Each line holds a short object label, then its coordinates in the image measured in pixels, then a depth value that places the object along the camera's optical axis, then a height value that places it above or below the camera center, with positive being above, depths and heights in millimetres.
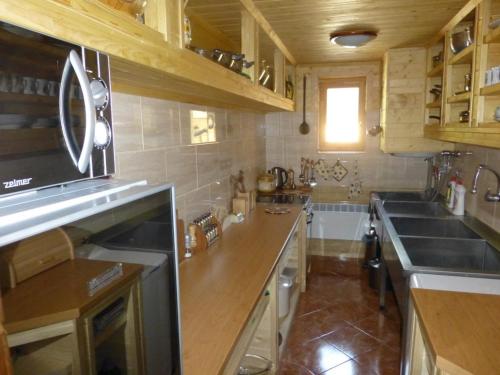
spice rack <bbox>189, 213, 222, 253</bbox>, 2062 -532
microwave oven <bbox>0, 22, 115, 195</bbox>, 524 +47
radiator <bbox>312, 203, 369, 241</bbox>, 3932 -916
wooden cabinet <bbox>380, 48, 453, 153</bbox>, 3215 +298
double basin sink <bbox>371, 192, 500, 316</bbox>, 1934 -677
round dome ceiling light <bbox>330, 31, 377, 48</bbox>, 2559 +682
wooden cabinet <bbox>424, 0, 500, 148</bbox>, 1774 +316
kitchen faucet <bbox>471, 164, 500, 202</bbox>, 2020 -321
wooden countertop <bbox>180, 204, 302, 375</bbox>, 1190 -645
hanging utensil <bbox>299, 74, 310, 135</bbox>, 4162 +122
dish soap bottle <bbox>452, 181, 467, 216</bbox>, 2764 -489
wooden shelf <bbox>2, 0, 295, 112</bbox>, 624 +213
